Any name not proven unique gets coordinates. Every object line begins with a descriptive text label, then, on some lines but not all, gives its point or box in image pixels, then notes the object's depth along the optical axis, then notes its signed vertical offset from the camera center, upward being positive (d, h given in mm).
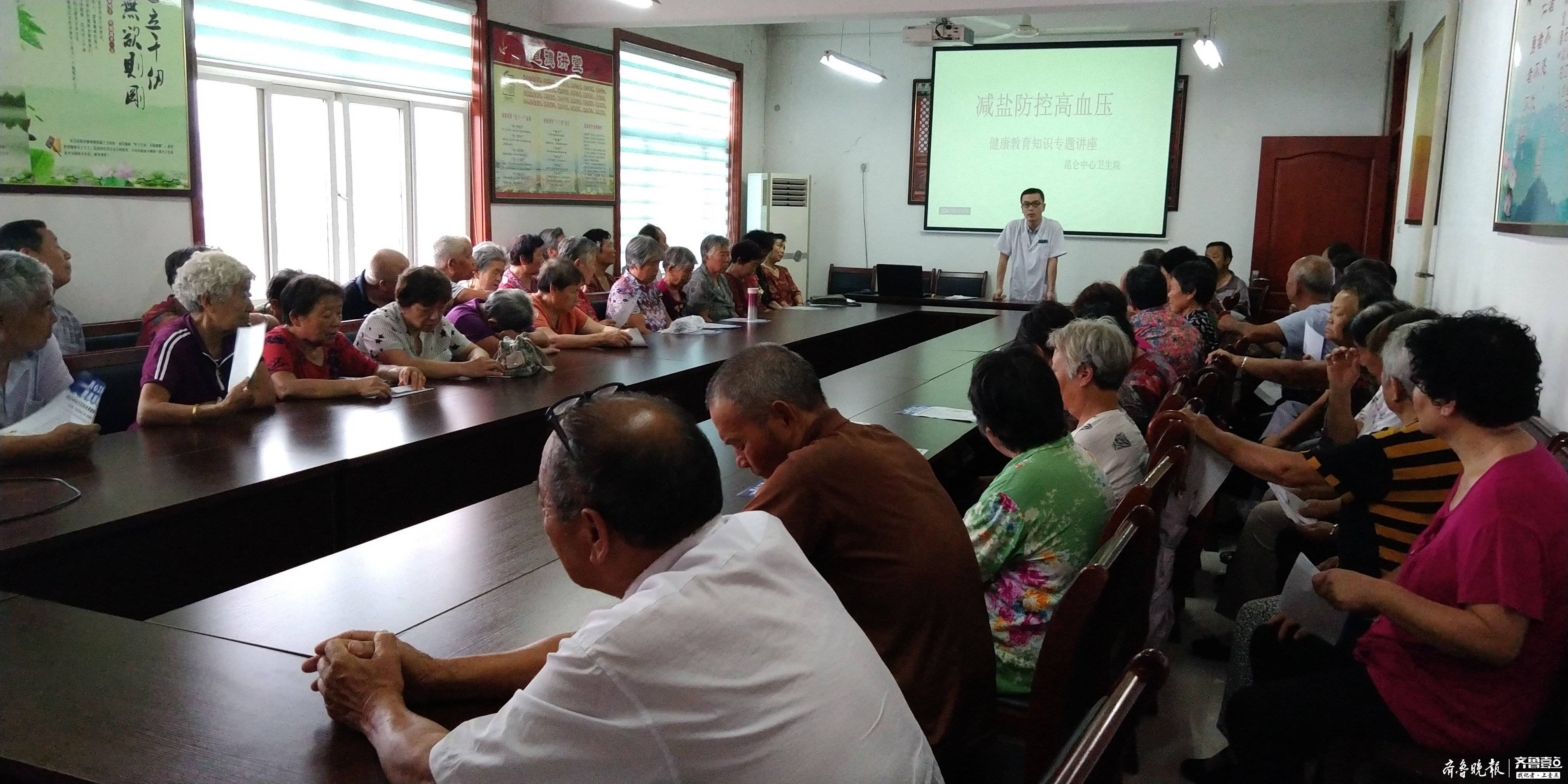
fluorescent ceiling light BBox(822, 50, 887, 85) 8680 +1517
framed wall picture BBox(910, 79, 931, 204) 10219 +1081
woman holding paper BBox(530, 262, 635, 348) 4898 -310
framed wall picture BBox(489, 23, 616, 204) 7270 +876
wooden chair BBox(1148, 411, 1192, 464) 2285 -382
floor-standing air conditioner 10453 +402
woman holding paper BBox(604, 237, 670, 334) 5938 -261
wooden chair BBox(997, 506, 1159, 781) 1477 -557
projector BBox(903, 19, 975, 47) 7742 +1573
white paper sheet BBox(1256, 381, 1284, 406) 4902 -620
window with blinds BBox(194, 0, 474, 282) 5559 +625
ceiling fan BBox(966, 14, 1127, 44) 9016 +1945
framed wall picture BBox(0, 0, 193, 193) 4426 +585
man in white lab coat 9258 +7
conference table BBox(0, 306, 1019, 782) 1212 -575
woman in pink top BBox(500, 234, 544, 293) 5949 -129
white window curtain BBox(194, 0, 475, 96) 5422 +1098
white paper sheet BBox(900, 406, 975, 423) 3480 -531
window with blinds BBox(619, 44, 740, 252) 8750 +868
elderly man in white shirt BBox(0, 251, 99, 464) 2398 -343
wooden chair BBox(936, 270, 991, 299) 10102 -301
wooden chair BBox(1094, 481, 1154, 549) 1764 -412
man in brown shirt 1609 -480
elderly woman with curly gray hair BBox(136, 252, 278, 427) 2932 -352
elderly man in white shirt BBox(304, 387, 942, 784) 961 -381
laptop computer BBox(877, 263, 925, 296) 9047 -256
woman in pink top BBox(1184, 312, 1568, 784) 1606 -517
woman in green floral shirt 1937 -474
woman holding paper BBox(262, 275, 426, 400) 3357 -349
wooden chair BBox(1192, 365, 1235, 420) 3178 -442
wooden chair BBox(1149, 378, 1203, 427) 2889 -390
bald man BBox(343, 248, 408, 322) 5051 -236
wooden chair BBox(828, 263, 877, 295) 10445 -303
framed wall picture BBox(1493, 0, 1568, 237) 2898 +408
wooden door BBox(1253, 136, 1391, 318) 8578 +507
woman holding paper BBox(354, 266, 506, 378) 3904 -331
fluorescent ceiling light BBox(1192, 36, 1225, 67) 7797 +1532
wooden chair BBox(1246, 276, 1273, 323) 8664 -273
